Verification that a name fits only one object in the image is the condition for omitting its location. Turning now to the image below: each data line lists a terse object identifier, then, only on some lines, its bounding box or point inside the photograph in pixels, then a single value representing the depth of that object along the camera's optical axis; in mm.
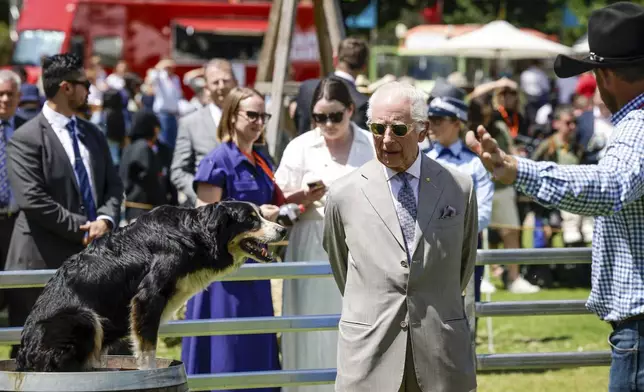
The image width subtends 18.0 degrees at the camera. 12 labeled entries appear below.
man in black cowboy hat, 7445
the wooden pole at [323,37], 20704
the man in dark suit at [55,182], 12911
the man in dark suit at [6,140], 15209
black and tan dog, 8735
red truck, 49673
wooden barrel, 7974
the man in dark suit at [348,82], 16804
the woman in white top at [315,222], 13542
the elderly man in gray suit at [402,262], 8815
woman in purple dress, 12875
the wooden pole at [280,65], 18863
